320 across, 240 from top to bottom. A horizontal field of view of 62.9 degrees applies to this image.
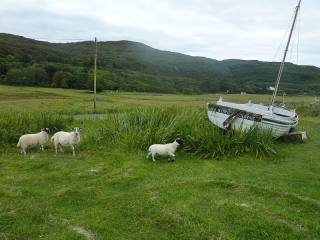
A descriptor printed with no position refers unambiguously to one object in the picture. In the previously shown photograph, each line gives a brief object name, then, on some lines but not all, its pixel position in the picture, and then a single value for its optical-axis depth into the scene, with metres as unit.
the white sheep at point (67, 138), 9.64
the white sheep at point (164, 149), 9.41
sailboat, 12.15
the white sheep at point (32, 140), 9.89
